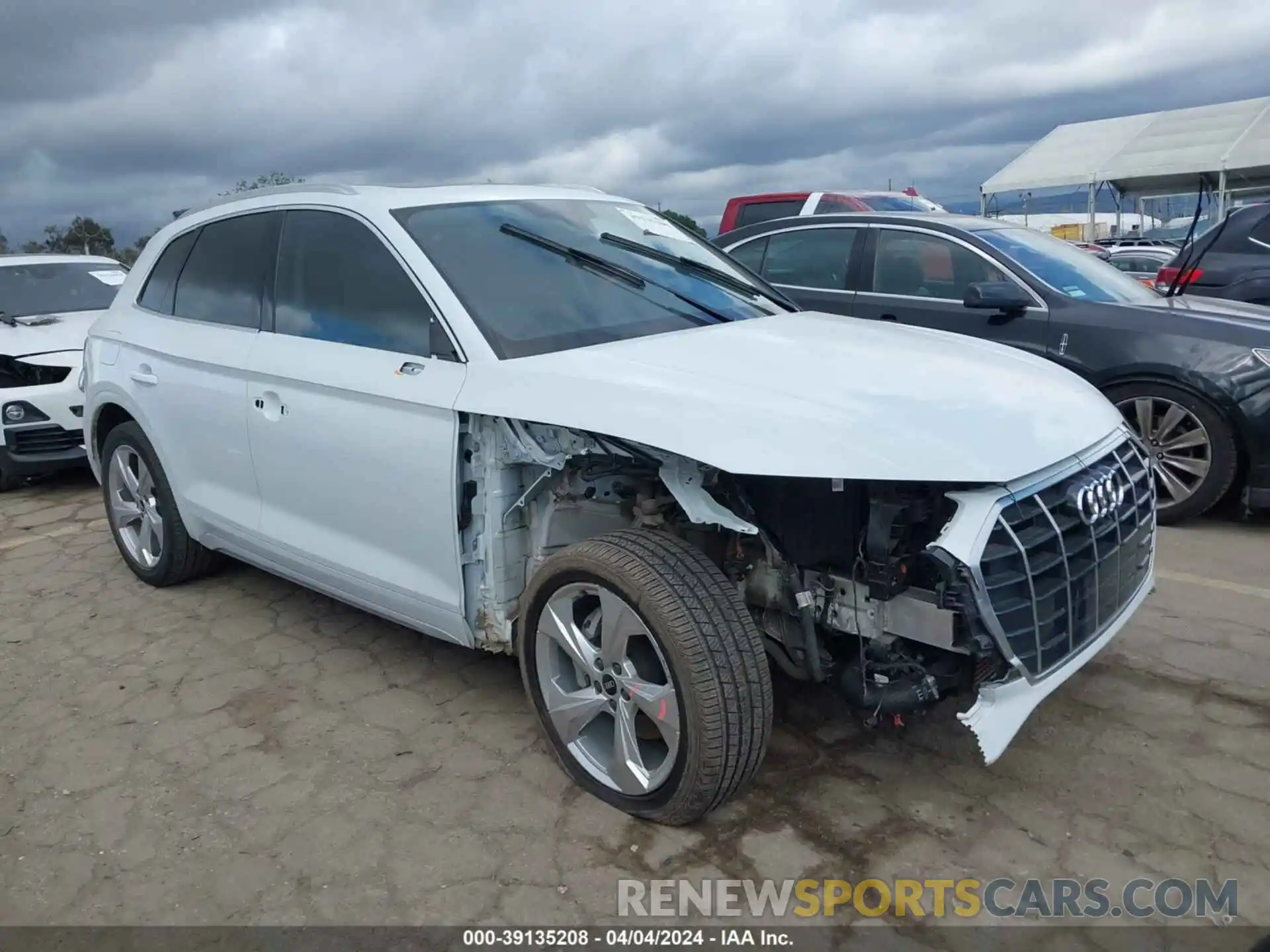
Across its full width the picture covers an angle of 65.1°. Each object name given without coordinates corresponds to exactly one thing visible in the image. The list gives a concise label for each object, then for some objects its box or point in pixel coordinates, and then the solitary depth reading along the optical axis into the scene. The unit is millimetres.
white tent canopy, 20500
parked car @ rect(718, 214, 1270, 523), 5051
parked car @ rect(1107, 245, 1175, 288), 16797
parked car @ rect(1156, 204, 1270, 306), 7199
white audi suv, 2490
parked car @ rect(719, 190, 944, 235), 9984
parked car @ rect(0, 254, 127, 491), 6801
